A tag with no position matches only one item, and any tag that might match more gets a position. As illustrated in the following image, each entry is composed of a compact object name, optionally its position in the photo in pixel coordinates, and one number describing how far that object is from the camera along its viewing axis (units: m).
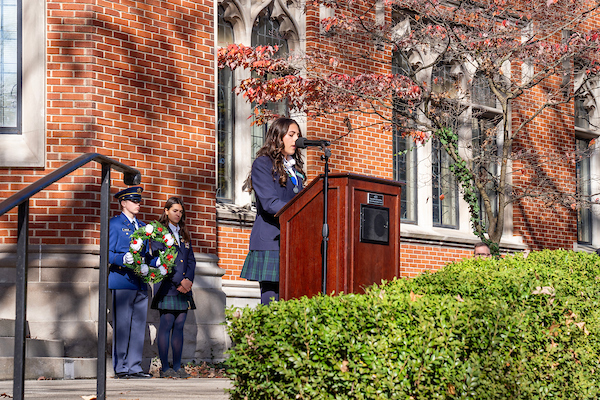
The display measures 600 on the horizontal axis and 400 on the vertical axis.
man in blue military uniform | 15.88
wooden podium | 11.13
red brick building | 17.69
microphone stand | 11.03
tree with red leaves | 21.70
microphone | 12.09
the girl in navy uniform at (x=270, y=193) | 12.09
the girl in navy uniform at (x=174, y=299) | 16.56
